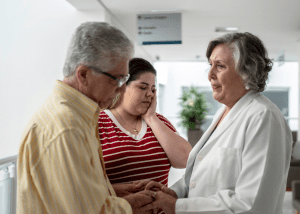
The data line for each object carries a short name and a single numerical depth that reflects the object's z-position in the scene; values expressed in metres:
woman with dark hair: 1.58
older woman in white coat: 1.20
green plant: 9.70
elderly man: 0.92
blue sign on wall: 4.66
